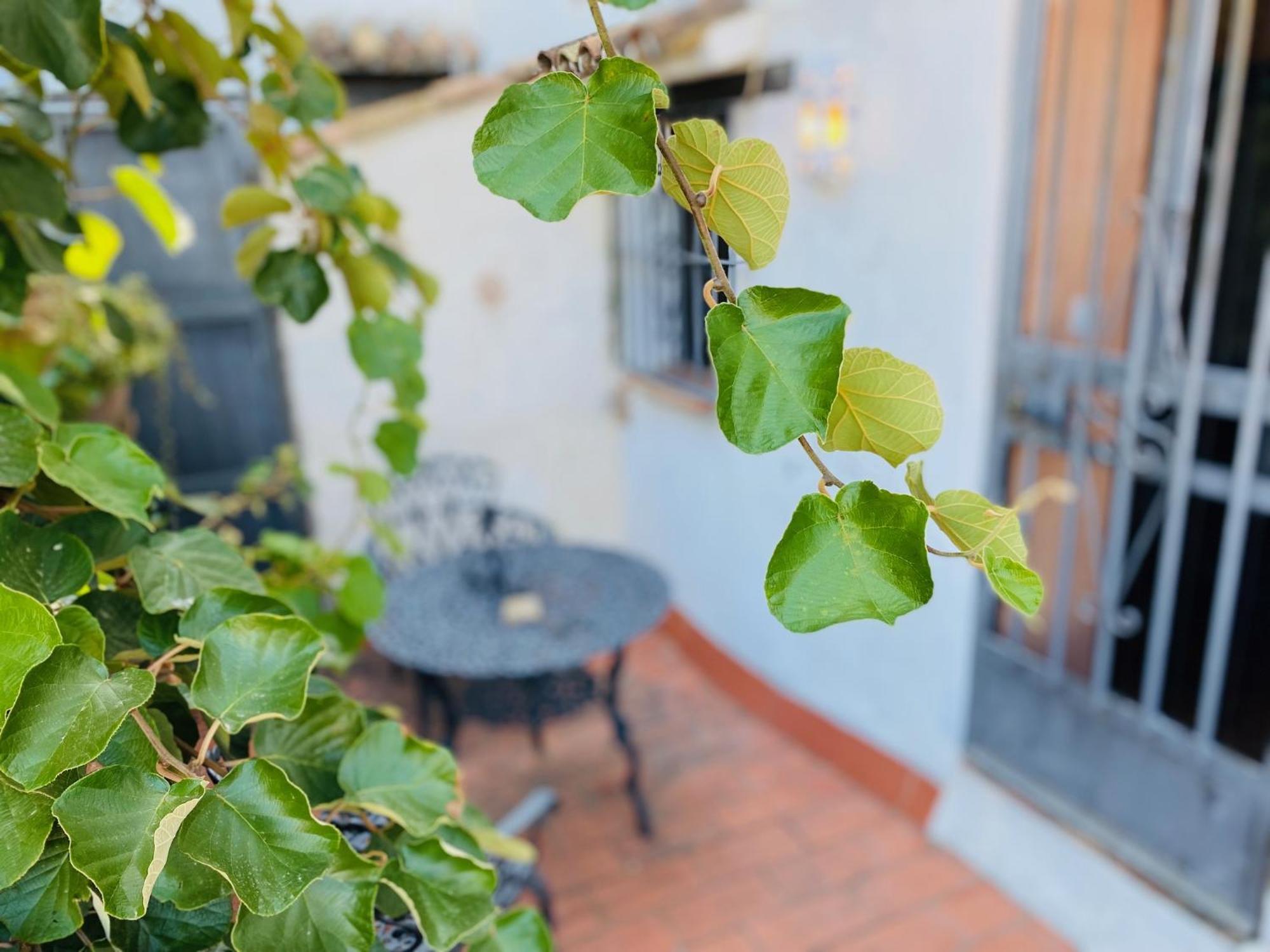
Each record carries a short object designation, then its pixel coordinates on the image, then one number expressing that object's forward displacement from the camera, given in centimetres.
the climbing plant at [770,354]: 37
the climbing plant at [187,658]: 41
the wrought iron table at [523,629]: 237
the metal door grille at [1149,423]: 178
